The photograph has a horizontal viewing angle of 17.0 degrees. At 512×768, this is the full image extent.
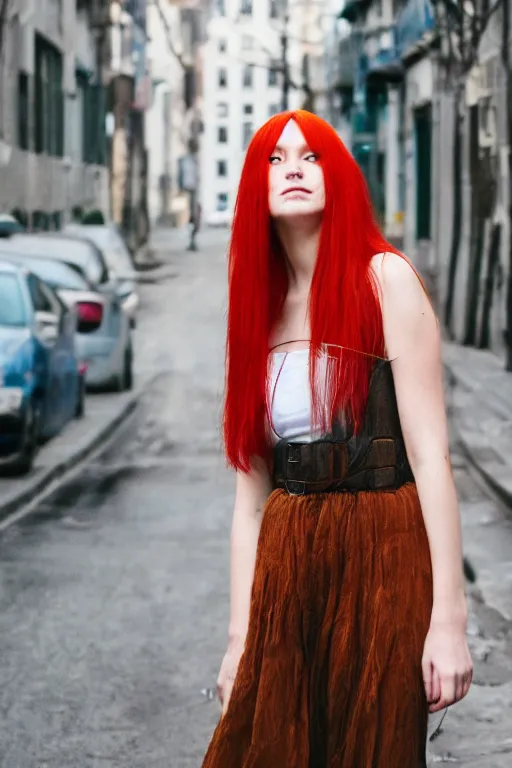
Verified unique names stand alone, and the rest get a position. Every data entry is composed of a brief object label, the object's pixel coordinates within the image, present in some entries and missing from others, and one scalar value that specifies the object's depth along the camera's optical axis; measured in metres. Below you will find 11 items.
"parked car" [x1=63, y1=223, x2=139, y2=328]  26.02
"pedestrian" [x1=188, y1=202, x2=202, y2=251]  55.00
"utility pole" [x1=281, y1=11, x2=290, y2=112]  53.56
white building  62.81
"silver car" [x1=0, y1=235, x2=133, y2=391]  17.17
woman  3.05
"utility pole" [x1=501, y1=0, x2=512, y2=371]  20.09
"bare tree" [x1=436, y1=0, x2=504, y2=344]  22.94
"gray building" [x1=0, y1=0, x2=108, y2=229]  26.36
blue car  11.80
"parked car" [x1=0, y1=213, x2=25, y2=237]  20.80
